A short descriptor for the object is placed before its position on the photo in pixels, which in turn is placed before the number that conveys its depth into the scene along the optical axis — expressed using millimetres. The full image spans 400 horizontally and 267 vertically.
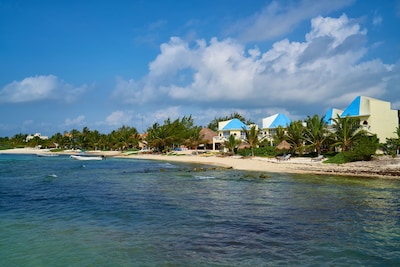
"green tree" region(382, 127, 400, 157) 28391
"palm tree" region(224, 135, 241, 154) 45697
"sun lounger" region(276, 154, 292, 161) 34694
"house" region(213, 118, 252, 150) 55534
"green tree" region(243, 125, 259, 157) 41938
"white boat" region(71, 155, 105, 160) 53184
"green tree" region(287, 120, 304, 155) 35291
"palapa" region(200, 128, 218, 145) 61719
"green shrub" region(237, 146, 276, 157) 41416
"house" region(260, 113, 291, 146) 49656
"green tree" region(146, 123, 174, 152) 60281
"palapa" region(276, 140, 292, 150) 36469
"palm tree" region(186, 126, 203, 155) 59688
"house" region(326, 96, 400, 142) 31500
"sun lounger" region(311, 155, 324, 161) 31914
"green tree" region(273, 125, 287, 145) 41166
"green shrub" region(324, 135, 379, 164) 26952
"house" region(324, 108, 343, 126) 39791
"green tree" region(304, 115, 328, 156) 32631
